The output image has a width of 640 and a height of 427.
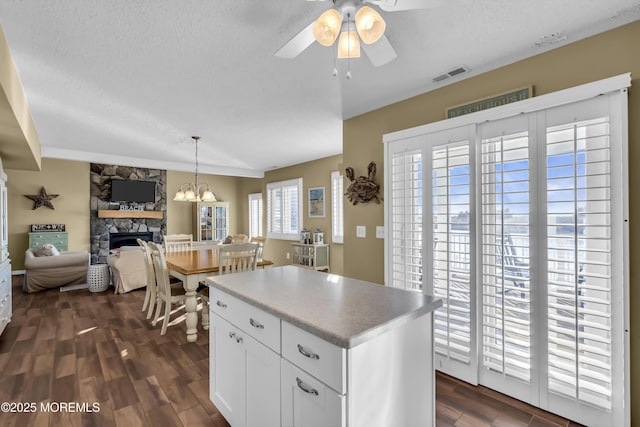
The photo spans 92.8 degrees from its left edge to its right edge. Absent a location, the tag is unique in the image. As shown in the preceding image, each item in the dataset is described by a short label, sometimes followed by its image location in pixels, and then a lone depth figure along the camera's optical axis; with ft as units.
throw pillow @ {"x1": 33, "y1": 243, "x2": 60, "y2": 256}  17.01
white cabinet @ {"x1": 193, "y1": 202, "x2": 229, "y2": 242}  26.61
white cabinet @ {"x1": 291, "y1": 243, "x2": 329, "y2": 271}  18.88
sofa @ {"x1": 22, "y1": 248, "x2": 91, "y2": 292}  15.96
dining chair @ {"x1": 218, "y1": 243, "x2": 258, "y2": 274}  10.24
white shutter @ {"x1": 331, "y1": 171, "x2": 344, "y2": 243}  18.84
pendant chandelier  15.31
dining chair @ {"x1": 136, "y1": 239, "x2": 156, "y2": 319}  11.68
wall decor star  21.31
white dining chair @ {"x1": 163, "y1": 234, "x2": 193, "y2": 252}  16.12
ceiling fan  4.18
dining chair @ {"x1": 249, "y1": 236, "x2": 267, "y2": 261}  19.05
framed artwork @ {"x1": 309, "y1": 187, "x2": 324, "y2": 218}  20.06
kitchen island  3.61
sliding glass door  5.67
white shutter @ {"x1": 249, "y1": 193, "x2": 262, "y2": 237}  26.91
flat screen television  23.45
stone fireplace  23.04
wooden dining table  9.96
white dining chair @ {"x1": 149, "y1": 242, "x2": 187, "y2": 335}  10.47
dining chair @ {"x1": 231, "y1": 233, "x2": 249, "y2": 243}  18.11
